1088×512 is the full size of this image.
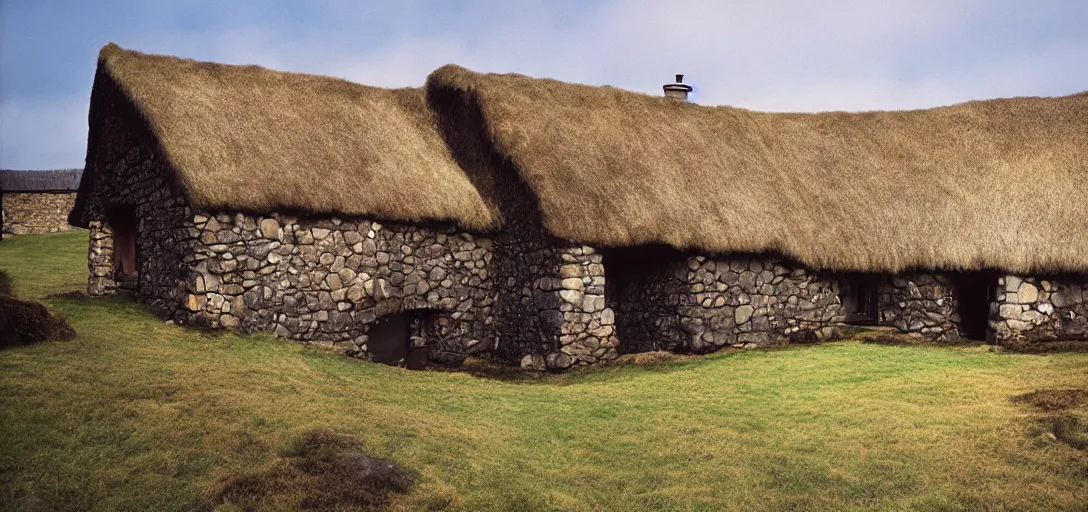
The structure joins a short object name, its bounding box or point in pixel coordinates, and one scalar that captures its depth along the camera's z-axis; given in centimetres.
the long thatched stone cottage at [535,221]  1652
